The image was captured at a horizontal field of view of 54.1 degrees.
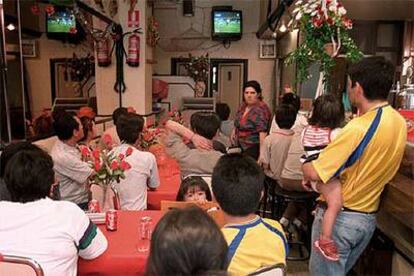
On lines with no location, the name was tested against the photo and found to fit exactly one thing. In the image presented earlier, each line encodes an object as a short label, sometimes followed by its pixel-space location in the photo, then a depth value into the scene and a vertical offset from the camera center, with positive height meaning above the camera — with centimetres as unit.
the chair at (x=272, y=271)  139 -67
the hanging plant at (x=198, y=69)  821 +11
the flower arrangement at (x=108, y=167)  249 -57
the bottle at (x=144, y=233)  195 -80
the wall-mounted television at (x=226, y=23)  870 +110
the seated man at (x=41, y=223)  164 -61
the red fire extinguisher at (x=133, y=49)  600 +36
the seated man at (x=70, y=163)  288 -63
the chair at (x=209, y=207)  207 -72
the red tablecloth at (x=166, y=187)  302 -87
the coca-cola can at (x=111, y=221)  216 -78
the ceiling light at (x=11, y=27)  350 +40
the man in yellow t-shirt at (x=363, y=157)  188 -38
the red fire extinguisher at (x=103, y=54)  605 +29
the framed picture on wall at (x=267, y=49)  898 +57
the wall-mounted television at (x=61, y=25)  620 +76
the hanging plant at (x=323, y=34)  296 +32
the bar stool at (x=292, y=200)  357 -118
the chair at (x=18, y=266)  156 -74
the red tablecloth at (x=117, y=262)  187 -86
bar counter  230 -75
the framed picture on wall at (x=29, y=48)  484 +31
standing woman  474 -53
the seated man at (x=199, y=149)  318 -59
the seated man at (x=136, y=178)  277 -71
